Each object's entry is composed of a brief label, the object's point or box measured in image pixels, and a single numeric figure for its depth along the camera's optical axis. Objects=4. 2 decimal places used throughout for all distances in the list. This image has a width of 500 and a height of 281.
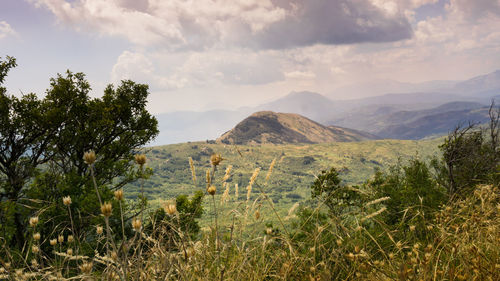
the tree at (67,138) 17.66
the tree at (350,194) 23.20
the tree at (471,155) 20.26
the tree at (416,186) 23.84
